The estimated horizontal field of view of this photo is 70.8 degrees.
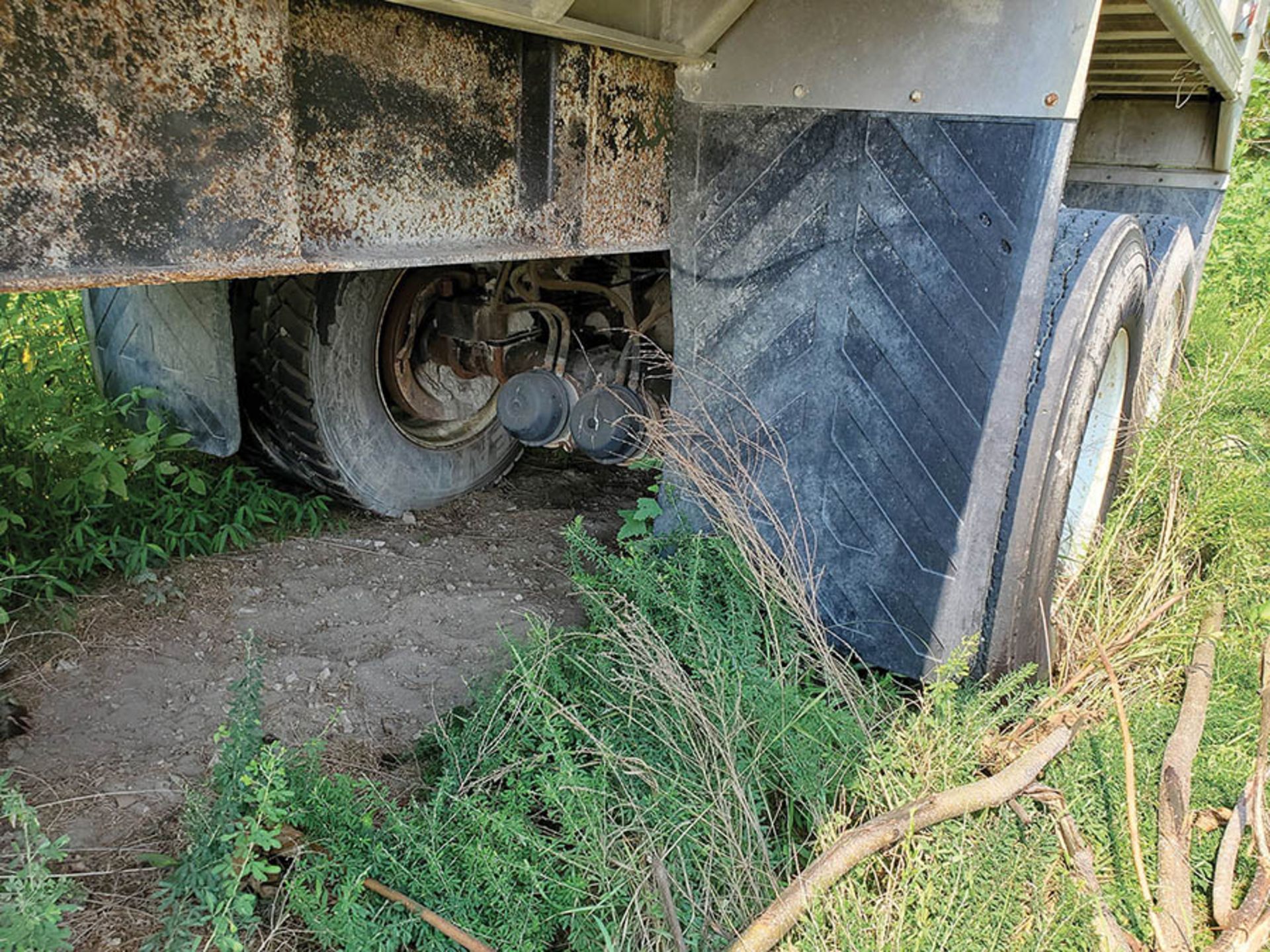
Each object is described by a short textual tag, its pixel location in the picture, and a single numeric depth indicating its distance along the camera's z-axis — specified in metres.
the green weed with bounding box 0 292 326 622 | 2.27
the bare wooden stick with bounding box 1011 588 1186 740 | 1.86
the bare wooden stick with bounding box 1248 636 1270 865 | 1.58
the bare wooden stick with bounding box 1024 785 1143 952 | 1.36
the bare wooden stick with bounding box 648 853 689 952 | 1.22
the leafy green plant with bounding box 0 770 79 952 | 1.05
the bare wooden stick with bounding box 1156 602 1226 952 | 1.44
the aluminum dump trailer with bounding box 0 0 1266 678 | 0.99
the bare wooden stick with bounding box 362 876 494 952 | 1.26
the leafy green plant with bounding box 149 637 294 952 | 1.21
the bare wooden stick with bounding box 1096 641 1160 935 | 1.47
